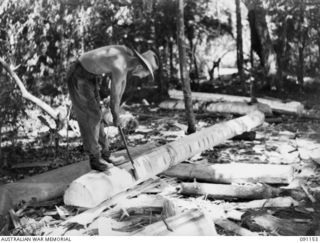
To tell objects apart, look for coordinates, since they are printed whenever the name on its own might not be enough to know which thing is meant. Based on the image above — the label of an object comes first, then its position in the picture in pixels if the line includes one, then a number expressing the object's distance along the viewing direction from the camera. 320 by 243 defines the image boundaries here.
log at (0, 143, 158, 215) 4.82
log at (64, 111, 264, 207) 4.46
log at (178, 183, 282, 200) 4.87
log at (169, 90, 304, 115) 9.50
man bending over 4.60
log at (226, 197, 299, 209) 4.64
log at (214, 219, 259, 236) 4.14
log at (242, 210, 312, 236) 4.13
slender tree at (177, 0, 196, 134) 7.64
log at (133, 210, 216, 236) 3.95
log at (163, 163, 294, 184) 5.31
